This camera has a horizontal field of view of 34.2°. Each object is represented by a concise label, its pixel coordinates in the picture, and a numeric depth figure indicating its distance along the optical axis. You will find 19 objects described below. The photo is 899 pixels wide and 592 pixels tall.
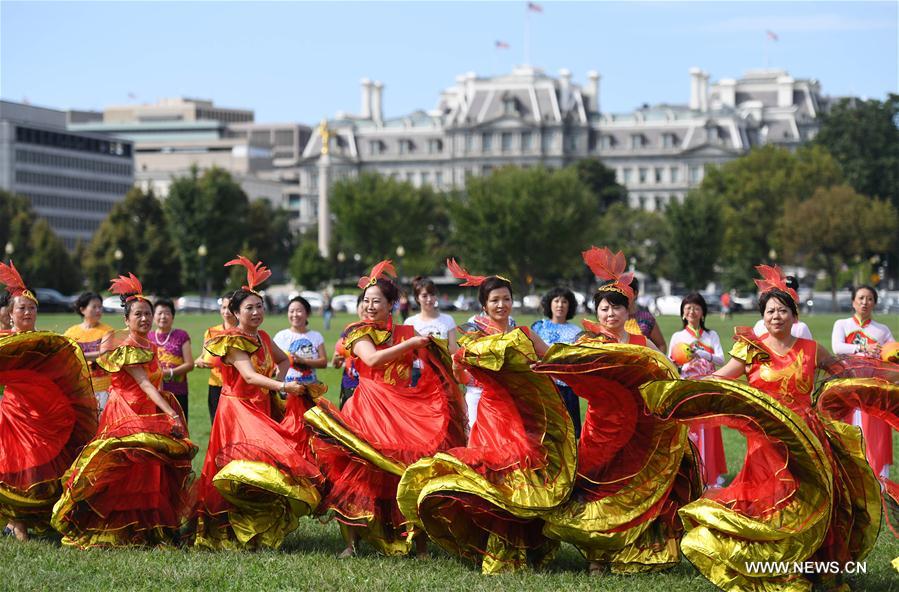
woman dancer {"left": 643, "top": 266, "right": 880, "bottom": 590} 8.16
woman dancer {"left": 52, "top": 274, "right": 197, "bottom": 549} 9.91
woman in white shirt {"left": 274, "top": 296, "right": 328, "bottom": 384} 12.17
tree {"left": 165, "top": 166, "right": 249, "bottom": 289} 86.25
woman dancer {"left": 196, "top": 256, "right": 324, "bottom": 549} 9.73
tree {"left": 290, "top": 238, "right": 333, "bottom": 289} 85.75
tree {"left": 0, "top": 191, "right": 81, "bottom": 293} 78.69
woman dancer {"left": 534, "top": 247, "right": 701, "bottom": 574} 8.89
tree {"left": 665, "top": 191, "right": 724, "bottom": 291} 85.00
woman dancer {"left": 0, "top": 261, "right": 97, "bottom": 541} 10.38
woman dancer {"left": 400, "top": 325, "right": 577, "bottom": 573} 8.96
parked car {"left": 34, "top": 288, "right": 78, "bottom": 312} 68.06
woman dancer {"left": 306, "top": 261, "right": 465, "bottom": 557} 9.69
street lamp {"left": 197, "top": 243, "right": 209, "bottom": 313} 77.59
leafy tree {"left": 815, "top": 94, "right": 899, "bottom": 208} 95.56
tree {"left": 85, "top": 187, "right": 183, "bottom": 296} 76.06
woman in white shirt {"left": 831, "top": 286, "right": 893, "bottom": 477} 11.60
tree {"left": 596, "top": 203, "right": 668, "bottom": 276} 97.94
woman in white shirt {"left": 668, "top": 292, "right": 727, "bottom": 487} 12.38
